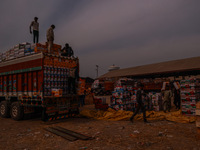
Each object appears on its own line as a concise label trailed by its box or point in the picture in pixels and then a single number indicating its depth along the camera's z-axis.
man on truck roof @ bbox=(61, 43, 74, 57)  9.27
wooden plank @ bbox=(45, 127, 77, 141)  5.22
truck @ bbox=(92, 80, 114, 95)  27.05
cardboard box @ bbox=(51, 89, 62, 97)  7.25
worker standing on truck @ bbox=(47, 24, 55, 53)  8.95
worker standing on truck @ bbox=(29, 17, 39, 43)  10.73
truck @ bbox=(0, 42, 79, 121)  7.55
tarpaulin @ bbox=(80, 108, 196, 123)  7.77
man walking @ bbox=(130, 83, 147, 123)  7.55
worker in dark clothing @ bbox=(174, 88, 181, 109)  11.50
